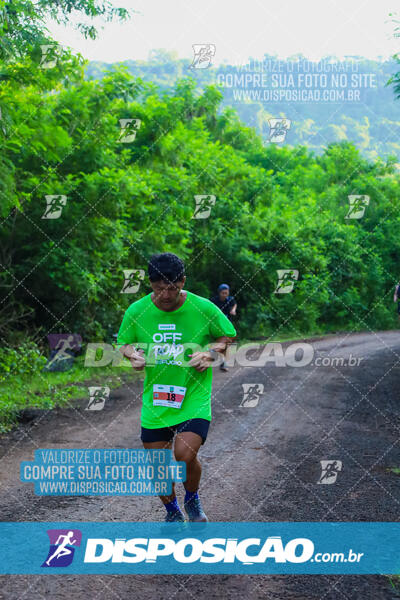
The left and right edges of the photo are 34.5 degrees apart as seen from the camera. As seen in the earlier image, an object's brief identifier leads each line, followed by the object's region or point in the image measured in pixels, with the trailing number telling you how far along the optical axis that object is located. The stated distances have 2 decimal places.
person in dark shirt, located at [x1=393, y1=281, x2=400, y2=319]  16.12
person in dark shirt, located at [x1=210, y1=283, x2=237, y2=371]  14.27
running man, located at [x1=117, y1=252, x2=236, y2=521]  4.59
